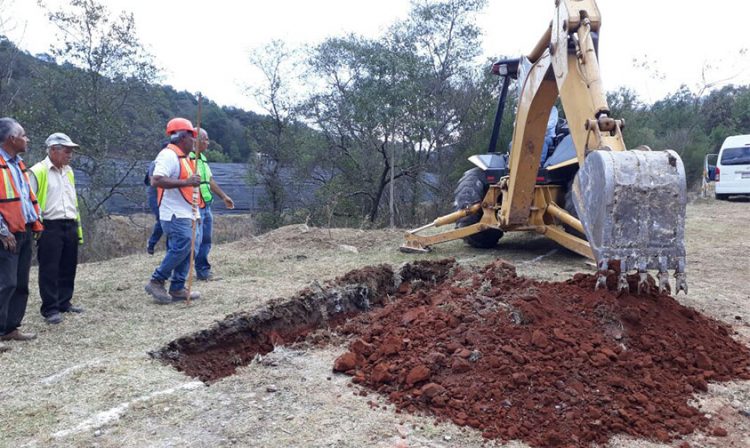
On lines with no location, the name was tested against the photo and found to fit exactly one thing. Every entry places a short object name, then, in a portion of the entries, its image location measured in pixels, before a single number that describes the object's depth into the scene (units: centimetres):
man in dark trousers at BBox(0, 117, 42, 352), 454
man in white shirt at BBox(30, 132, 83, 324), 521
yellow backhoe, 372
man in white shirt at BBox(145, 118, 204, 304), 563
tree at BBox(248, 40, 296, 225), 1736
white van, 1667
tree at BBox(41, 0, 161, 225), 1296
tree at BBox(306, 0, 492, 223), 1606
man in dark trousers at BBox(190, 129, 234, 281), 691
